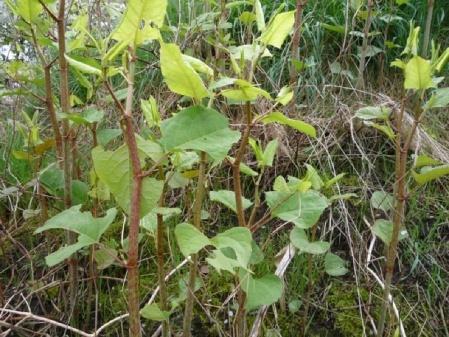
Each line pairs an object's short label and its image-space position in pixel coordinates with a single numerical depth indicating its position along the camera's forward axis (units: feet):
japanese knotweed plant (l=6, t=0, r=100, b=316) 3.28
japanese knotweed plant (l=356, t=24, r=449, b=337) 3.10
